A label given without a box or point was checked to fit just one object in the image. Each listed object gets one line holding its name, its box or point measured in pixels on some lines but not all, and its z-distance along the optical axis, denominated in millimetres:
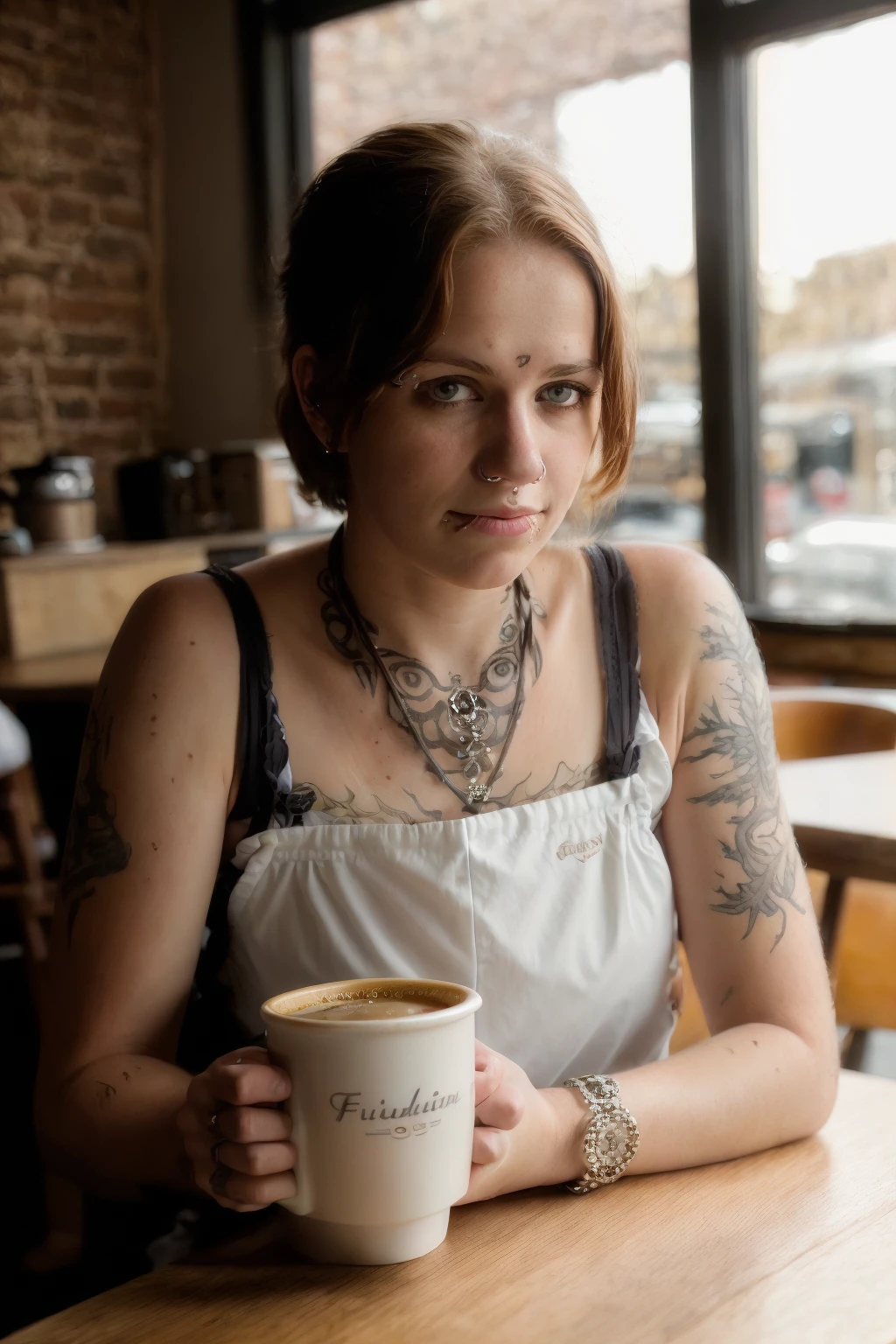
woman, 975
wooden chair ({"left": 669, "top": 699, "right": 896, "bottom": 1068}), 1876
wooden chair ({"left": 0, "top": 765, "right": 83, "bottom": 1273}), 3119
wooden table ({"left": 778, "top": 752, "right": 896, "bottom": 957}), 1576
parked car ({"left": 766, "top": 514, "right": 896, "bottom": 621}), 3848
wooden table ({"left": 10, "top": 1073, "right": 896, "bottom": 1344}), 678
